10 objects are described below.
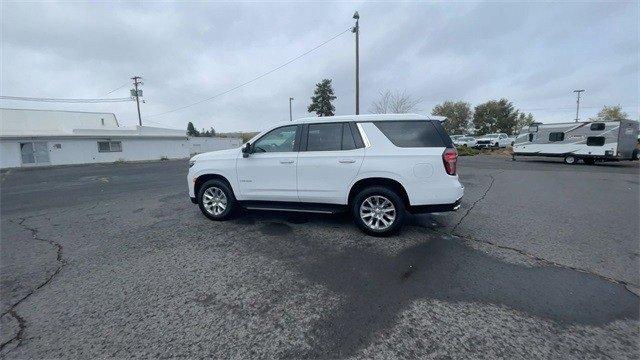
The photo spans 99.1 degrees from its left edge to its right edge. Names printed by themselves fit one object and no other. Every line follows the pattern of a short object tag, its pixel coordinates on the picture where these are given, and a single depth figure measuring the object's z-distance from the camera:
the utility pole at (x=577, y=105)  55.16
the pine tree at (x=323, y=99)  44.12
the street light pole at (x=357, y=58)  15.80
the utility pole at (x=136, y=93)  37.97
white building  24.77
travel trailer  14.88
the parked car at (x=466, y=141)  32.33
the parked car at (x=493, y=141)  31.78
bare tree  27.61
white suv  4.21
